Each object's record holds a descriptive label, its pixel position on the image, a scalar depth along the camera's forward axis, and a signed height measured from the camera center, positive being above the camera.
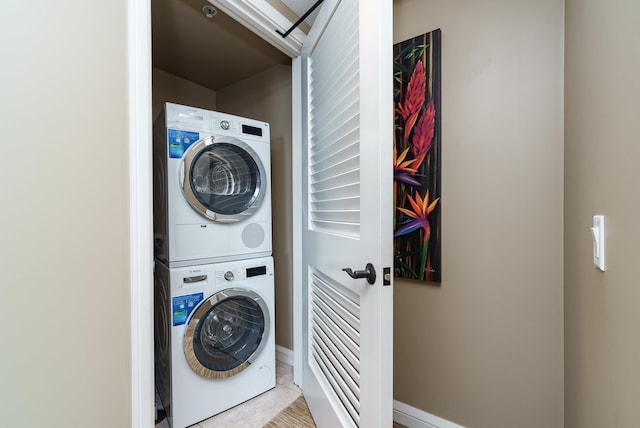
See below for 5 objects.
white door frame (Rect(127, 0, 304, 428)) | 0.81 -0.01
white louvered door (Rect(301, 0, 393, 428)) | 0.79 -0.01
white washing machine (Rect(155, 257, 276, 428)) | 1.36 -0.73
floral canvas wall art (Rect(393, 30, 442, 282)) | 1.27 +0.26
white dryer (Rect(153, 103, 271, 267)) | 1.38 +0.13
